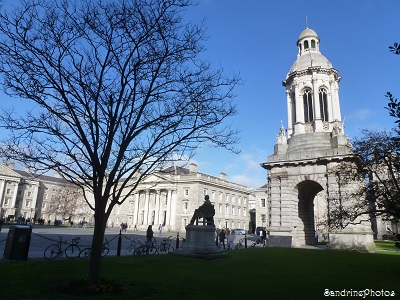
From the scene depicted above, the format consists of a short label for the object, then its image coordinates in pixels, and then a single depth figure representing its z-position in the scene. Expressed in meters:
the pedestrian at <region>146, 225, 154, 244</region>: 21.18
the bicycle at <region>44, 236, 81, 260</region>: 13.69
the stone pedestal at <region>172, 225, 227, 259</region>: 15.88
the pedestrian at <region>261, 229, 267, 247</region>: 29.54
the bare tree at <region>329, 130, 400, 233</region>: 13.28
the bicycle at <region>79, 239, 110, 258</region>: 14.57
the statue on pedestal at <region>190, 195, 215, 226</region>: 17.00
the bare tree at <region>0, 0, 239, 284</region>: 7.90
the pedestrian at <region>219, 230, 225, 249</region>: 24.57
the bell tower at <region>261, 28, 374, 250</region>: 25.00
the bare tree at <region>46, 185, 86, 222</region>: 68.71
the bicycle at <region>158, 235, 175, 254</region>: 18.86
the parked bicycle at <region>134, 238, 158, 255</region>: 16.87
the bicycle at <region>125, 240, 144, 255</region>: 17.57
